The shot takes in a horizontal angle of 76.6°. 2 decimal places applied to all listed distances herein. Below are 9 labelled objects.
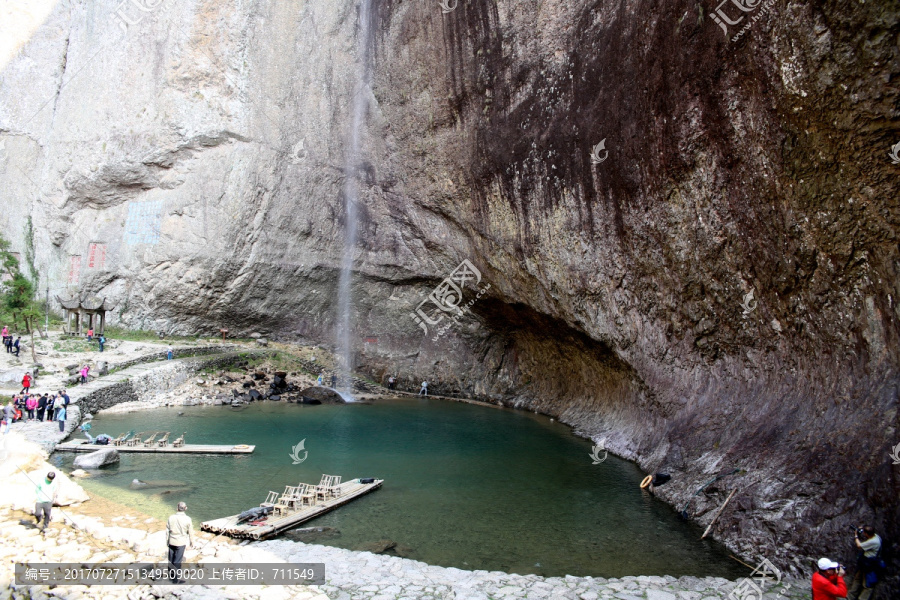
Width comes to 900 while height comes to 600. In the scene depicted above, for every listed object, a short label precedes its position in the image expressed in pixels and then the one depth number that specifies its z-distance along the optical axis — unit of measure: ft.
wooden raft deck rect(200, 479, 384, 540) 38.83
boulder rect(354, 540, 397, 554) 38.91
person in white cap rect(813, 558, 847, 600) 26.45
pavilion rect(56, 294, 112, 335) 102.17
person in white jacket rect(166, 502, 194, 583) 30.40
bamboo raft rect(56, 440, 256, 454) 56.95
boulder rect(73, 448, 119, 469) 52.66
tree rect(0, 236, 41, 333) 89.50
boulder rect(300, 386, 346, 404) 100.63
